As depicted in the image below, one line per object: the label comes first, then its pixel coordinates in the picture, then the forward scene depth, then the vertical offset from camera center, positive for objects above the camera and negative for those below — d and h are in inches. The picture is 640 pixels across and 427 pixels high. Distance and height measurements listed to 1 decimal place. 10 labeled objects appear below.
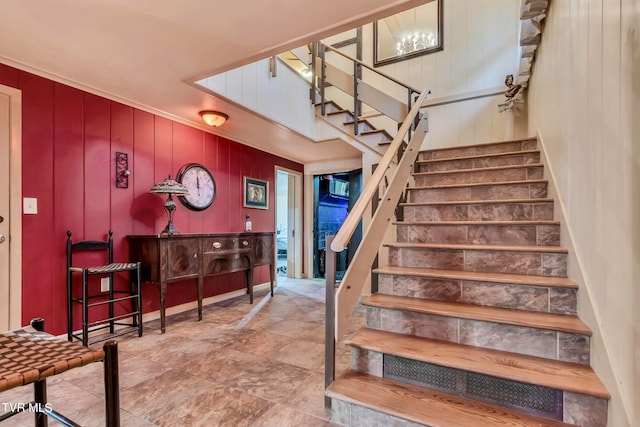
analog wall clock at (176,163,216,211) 141.2 +13.4
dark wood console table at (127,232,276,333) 113.4 -17.2
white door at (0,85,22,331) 88.7 +0.9
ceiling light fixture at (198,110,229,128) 129.5 +40.2
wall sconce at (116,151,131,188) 116.8 +16.3
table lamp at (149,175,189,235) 119.7 +8.5
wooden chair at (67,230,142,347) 96.7 -28.2
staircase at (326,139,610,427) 53.0 -24.2
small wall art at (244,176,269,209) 177.9 +12.0
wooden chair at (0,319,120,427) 35.1 -18.0
